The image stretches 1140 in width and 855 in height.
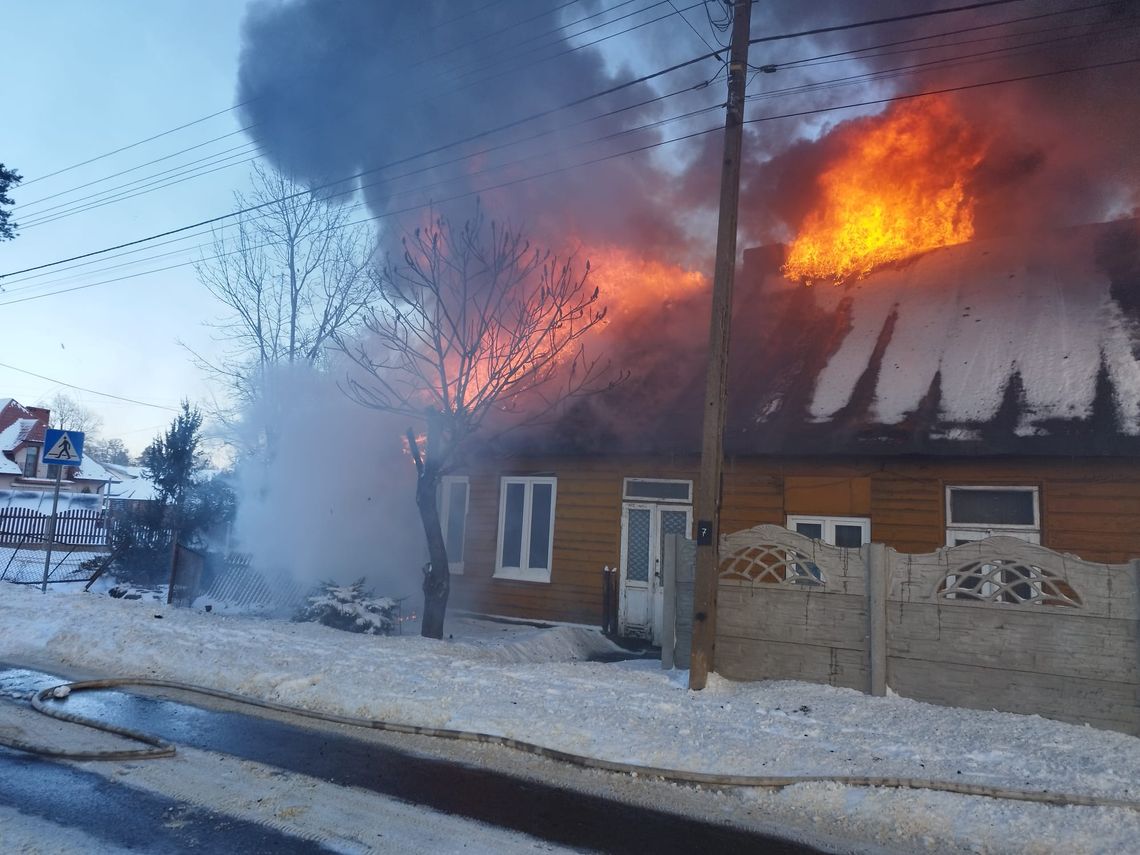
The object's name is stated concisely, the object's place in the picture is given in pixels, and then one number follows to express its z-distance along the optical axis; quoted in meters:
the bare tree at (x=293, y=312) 20.97
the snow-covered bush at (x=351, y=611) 11.19
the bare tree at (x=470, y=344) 10.96
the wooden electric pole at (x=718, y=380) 7.98
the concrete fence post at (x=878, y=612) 7.48
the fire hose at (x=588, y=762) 4.88
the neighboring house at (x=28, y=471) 39.28
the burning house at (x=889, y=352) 10.21
